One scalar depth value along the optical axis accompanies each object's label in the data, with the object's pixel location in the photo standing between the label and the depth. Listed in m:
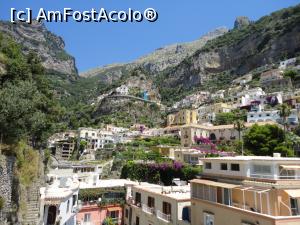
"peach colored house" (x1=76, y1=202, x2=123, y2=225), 38.00
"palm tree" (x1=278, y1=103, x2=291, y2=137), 69.62
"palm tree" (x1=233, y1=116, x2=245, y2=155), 69.46
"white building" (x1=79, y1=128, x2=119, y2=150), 99.56
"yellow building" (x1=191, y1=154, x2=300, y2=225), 18.23
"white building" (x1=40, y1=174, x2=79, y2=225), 25.48
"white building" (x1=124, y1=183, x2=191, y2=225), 27.48
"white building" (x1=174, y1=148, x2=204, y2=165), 56.53
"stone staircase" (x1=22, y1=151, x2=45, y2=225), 21.30
